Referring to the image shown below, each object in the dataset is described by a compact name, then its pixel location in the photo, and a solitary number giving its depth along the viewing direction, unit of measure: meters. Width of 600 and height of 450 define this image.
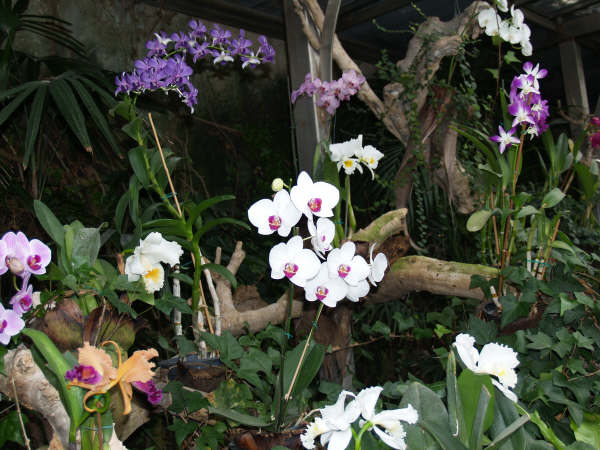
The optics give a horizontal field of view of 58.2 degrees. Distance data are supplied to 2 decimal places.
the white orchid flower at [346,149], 1.53
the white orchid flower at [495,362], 0.80
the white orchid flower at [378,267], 1.09
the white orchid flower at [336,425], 0.72
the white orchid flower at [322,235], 0.92
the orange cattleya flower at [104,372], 0.73
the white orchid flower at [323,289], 0.96
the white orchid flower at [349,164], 1.54
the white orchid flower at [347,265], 0.95
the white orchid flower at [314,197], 0.90
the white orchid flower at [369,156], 1.55
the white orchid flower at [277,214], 0.92
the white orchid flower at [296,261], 0.91
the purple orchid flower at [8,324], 0.88
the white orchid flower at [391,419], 0.70
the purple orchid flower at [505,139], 1.66
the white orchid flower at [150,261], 1.17
